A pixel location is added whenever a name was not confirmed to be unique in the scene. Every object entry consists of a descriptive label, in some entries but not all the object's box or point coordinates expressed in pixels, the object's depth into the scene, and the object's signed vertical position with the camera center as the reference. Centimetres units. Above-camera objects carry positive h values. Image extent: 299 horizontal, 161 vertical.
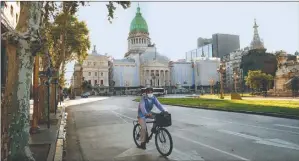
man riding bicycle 819 -52
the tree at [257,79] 6174 +182
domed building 12888 +1141
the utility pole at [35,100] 1194 -42
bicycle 755 -105
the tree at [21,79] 604 +23
